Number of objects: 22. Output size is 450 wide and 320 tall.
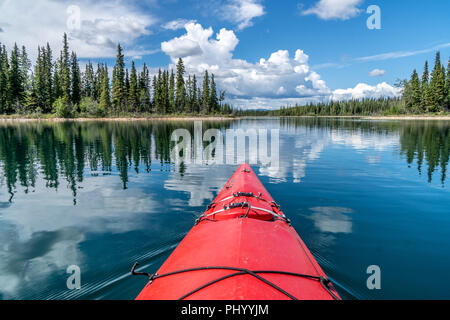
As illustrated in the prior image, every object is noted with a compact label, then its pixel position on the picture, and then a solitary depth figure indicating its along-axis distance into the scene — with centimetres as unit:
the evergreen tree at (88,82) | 7615
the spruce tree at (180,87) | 7950
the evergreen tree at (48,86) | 6104
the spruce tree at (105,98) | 6481
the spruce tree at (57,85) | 6314
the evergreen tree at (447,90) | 7275
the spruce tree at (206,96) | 8450
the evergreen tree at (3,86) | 5557
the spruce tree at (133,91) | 6812
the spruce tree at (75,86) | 6525
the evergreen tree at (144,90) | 7450
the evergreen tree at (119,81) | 6625
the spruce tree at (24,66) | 6475
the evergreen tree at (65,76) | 6150
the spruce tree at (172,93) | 7951
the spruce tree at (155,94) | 7569
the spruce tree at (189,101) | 8131
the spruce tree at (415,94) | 7900
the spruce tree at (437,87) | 7256
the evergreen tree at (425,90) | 7462
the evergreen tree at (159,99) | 7494
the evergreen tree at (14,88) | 5672
